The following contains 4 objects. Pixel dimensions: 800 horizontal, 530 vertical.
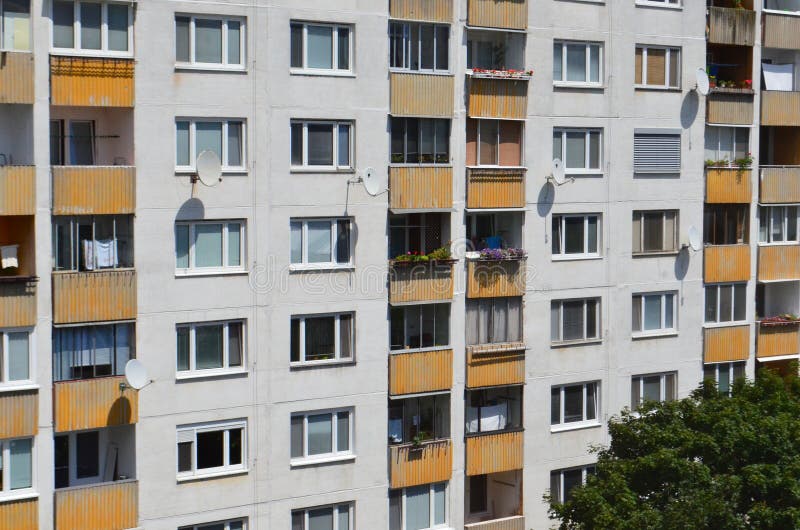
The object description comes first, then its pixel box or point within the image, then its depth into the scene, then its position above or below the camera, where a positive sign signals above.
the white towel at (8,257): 34.44 -1.00
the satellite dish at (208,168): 35.56 +1.37
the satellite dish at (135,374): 34.78 -4.09
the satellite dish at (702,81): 45.53 +4.75
